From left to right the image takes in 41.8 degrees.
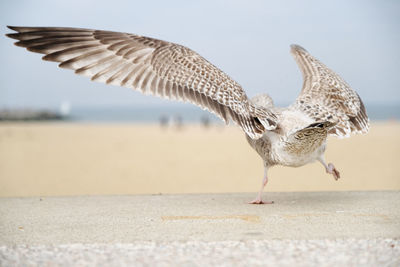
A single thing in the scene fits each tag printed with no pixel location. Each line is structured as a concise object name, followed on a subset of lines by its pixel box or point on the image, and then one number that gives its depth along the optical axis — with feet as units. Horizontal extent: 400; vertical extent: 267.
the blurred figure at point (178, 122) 130.93
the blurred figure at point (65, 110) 253.73
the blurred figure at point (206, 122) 133.08
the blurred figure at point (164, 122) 134.72
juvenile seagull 19.71
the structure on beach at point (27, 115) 174.56
